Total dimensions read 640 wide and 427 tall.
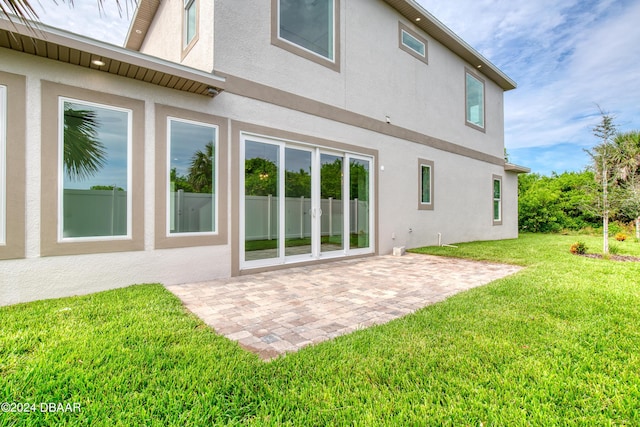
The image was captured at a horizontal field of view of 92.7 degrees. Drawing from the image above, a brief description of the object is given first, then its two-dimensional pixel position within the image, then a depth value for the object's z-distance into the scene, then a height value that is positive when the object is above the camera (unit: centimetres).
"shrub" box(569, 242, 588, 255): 854 -98
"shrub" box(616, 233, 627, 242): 1216 -94
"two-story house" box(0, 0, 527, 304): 409 +134
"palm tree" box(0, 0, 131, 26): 148 +105
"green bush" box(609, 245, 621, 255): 865 -105
